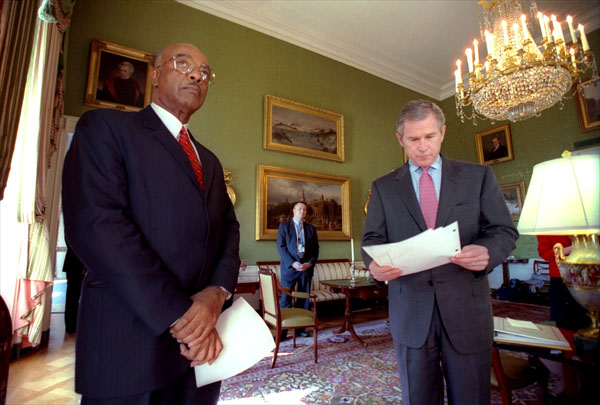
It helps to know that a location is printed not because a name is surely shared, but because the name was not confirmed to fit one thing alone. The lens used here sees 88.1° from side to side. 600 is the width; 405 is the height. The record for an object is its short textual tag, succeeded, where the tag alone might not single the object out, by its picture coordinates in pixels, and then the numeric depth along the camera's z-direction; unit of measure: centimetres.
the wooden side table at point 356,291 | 426
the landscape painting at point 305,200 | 590
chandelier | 376
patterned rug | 264
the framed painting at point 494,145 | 719
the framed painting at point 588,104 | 541
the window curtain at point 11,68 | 167
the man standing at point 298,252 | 505
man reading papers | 122
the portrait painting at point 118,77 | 473
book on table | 127
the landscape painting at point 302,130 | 622
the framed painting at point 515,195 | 686
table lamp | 83
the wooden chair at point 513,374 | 157
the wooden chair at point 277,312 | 353
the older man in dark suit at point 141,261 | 83
